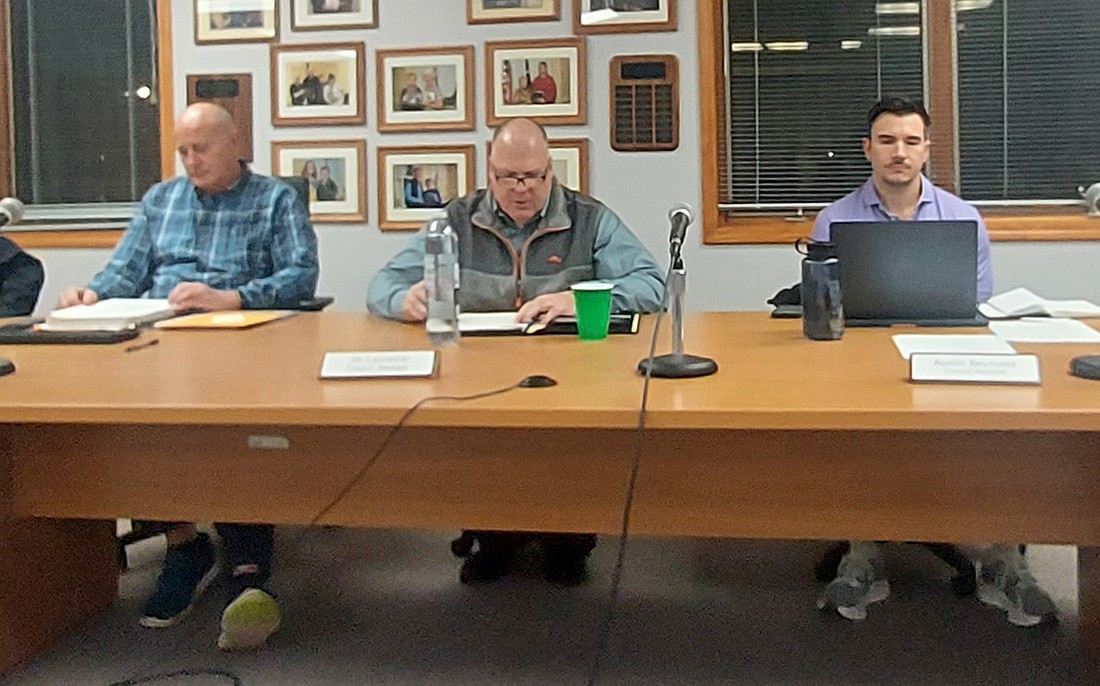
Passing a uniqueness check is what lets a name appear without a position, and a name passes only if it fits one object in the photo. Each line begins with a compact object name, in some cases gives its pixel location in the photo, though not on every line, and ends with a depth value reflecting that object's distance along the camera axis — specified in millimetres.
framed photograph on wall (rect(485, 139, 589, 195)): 3750
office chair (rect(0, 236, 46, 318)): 2969
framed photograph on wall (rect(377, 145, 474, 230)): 3834
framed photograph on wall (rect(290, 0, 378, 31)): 3838
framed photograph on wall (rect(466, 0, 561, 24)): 3730
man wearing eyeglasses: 2482
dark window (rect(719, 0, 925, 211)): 3781
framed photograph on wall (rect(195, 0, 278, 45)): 3893
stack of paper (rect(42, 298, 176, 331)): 2168
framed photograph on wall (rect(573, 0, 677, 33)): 3666
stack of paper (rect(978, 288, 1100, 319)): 2193
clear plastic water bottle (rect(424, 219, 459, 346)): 2029
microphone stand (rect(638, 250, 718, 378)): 1562
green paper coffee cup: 1968
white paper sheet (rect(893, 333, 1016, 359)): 1662
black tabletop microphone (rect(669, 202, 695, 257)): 1652
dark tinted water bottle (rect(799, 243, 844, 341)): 1909
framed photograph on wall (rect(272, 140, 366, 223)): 3891
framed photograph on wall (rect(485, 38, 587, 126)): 3729
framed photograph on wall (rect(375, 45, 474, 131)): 3799
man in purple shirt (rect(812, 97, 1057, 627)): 2879
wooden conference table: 1382
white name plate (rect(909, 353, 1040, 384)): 1436
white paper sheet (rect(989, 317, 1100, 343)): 1850
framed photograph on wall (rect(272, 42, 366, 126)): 3865
